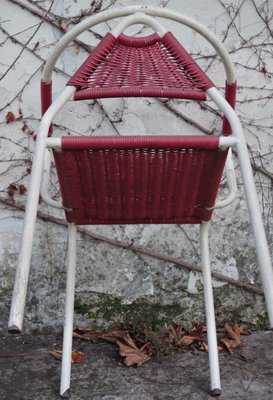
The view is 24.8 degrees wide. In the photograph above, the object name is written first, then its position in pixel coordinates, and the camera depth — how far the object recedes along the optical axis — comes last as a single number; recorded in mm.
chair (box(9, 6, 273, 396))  1567
